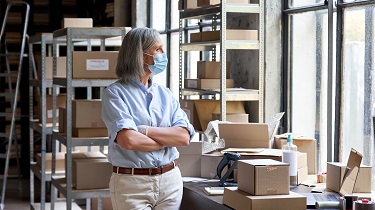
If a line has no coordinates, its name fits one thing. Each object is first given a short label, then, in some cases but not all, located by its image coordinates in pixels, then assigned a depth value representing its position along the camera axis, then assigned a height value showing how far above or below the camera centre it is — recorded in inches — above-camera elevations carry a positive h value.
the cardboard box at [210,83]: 220.8 +3.2
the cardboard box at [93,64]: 208.8 +8.8
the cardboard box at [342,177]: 150.1 -18.3
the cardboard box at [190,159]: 181.6 -17.2
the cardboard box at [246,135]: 179.8 -10.7
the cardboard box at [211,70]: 225.8 +7.5
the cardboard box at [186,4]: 235.0 +30.4
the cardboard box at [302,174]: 166.4 -19.4
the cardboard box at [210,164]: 178.7 -18.1
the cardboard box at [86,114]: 211.6 -6.3
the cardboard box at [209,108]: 223.9 -4.7
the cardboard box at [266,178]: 137.0 -16.7
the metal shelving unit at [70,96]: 208.5 -0.8
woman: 148.5 -8.1
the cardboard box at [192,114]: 228.5 -6.7
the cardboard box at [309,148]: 177.2 -13.8
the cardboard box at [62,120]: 234.5 -9.0
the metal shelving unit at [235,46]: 209.3 +14.4
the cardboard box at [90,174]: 213.2 -24.6
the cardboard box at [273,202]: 133.7 -20.8
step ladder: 331.0 -0.6
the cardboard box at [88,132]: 213.2 -11.8
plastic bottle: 162.1 -14.8
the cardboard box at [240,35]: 212.5 +17.9
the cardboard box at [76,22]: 267.1 +27.6
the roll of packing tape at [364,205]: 121.0 -19.3
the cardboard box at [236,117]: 216.5 -7.3
